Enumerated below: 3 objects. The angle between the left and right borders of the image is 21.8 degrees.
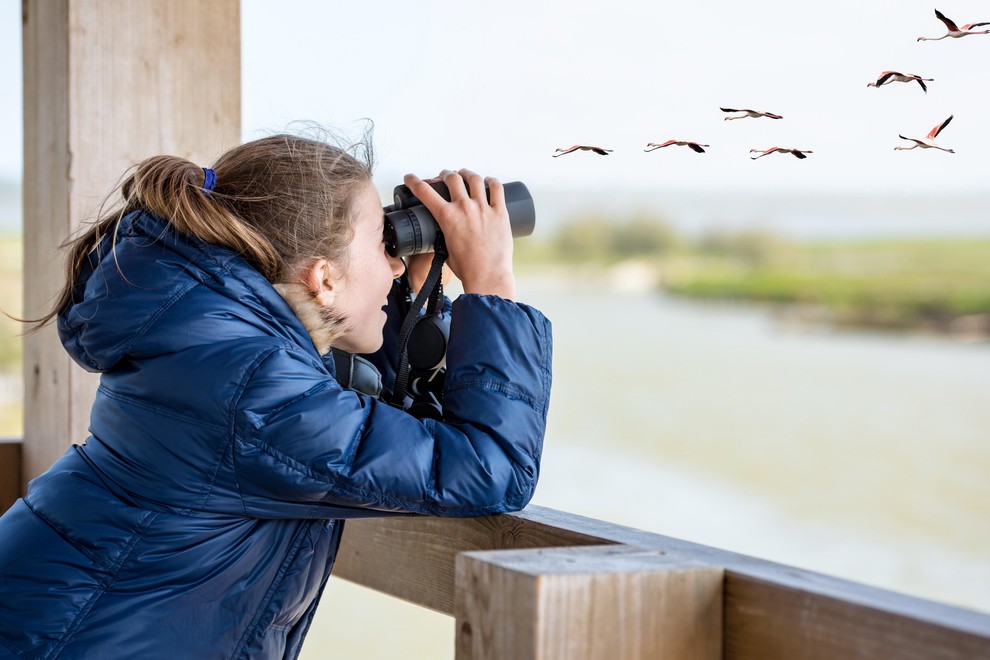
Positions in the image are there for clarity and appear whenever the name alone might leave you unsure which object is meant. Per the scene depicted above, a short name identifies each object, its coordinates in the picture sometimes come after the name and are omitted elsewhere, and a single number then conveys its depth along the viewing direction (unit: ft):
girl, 7.72
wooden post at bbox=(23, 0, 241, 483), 9.19
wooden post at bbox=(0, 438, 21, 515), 9.82
